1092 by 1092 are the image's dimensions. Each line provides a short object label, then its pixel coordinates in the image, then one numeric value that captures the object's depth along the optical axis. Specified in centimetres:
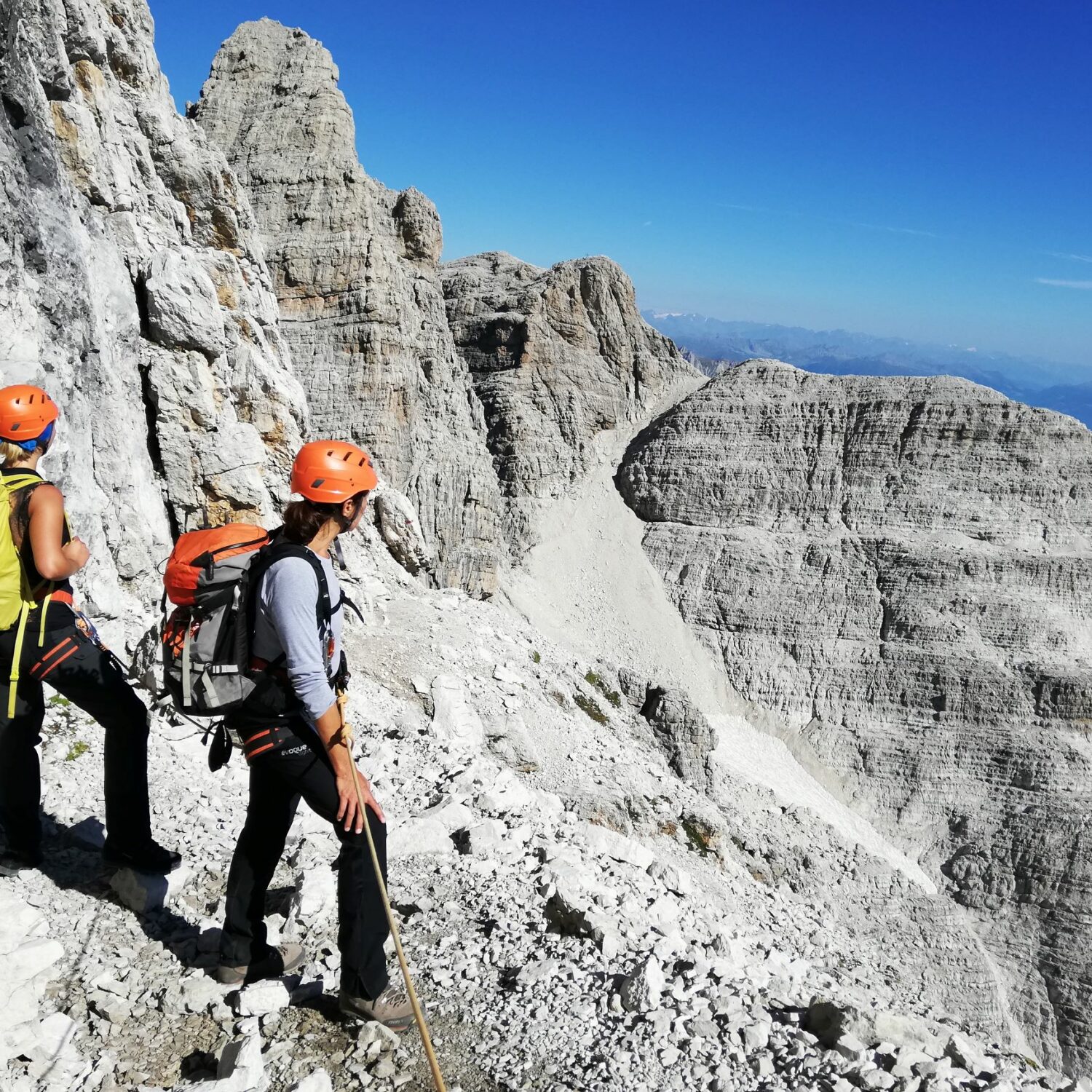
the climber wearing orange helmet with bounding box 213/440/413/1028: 429
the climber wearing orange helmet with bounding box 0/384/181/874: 523
